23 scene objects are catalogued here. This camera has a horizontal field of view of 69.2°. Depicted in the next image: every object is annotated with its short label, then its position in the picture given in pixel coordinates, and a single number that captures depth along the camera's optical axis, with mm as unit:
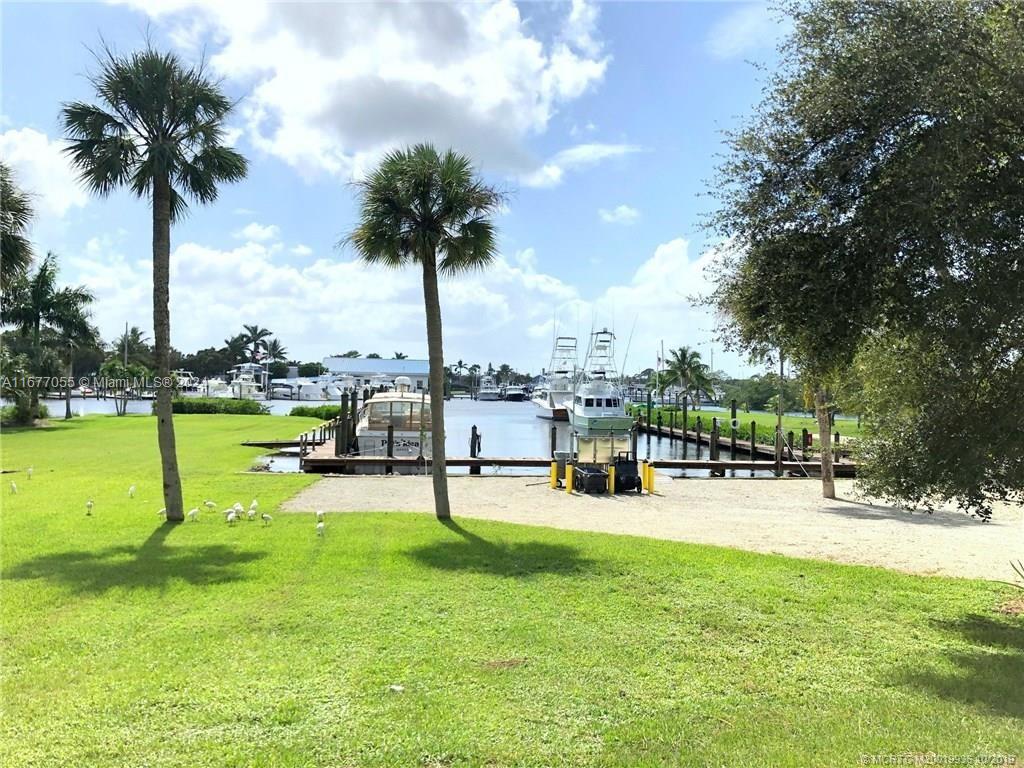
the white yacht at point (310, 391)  130800
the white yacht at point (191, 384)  103438
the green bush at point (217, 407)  62844
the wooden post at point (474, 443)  32031
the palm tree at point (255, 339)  150500
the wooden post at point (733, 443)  38875
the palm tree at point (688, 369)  72938
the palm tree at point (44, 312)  43312
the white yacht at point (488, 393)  163625
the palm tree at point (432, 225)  12609
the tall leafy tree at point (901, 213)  5680
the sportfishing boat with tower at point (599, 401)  44344
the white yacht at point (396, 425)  31141
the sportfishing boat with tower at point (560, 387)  76875
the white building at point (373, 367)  161625
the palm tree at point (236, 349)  147250
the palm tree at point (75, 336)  46000
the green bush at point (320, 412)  61312
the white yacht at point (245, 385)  99650
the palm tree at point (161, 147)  11805
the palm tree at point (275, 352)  156875
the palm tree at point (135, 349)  102688
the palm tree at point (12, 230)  16266
